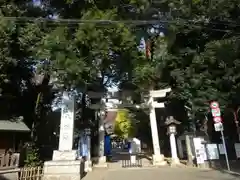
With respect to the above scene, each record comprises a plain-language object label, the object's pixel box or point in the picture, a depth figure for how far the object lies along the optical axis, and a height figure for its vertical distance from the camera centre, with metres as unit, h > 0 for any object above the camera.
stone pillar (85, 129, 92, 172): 12.35 -0.78
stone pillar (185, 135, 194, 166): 13.11 -0.65
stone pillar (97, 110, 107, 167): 13.75 +0.20
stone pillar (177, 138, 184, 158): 16.38 -0.52
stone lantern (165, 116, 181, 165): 14.83 +1.20
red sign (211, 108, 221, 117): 9.42 +1.40
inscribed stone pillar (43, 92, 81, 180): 9.77 -0.48
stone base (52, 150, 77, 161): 10.24 -0.51
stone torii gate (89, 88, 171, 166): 13.94 +1.98
